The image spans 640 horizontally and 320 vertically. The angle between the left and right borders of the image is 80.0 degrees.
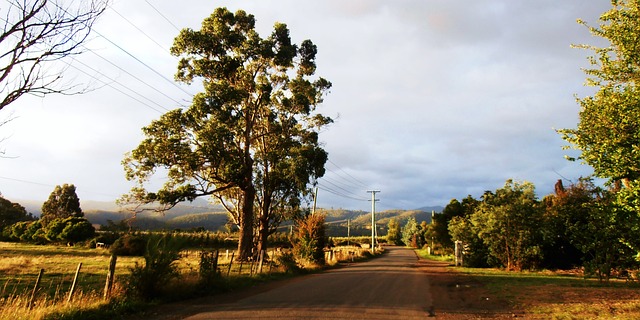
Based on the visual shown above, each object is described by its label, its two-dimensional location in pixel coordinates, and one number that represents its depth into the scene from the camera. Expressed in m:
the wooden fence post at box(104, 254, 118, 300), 9.45
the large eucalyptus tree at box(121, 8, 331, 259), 25.12
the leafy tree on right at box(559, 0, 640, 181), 9.95
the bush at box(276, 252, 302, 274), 21.44
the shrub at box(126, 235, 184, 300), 10.20
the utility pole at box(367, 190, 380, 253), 59.23
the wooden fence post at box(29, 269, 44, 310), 7.81
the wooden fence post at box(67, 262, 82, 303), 8.54
